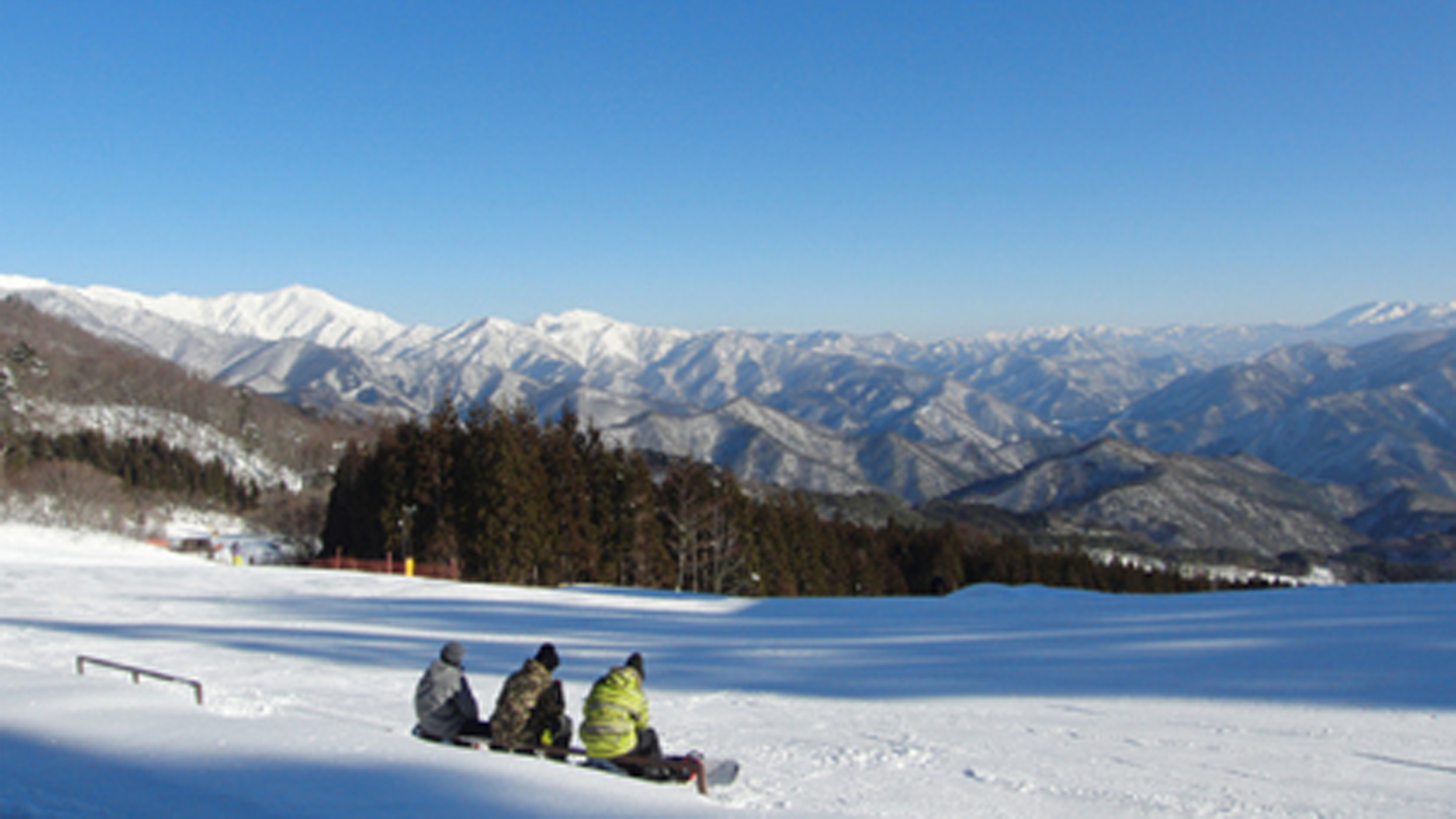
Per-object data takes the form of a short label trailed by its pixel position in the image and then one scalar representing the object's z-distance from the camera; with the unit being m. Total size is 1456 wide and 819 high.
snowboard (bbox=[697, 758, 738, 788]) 7.75
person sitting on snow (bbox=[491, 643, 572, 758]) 7.84
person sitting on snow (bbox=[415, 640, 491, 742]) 8.16
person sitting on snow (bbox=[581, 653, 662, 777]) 7.44
